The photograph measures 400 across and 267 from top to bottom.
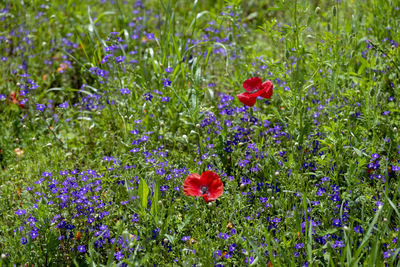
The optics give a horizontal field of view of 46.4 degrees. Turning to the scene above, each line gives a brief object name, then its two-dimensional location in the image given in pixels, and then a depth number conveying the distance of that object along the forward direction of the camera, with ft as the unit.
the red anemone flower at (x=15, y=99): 13.71
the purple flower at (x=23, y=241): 8.68
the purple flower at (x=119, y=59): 11.89
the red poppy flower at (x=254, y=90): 10.09
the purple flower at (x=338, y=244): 8.24
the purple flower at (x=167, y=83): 11.77
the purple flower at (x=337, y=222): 8.80
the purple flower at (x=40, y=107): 11.85
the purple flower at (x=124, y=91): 11.58
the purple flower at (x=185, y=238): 8.78
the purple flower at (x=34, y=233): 8.69
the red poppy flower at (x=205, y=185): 8.99
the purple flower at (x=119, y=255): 8.35
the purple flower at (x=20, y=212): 9.15
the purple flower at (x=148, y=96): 11.51
